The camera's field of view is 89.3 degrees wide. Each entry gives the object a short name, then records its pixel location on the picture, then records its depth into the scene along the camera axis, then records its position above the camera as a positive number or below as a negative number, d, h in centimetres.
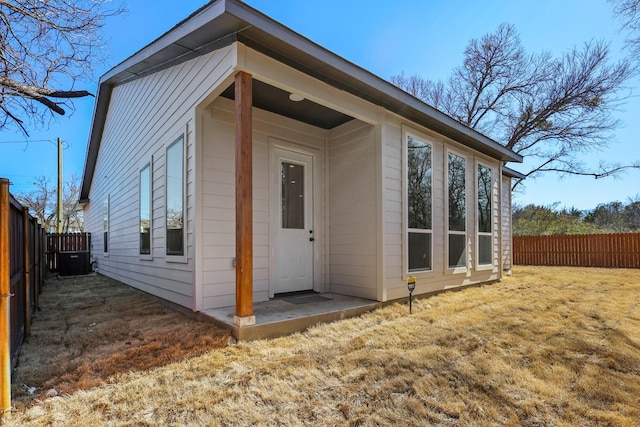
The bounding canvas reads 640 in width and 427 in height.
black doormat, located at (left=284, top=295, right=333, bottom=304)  423 -103
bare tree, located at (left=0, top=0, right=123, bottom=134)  403 +244
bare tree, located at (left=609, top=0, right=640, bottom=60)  511 +330
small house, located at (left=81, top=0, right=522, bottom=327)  327 +71
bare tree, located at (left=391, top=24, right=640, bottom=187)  1237 +526
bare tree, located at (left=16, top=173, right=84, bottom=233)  2042 +160
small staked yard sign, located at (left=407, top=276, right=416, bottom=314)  394 -74
